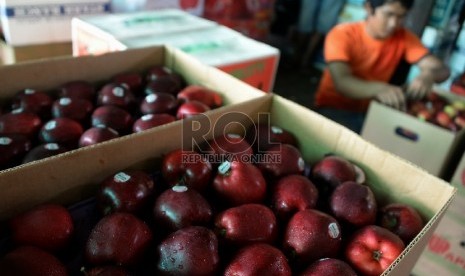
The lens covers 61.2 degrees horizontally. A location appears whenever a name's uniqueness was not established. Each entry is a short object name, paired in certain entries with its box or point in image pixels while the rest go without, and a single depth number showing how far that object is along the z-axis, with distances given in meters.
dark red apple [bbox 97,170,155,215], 0.78
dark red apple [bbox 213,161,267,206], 0.84
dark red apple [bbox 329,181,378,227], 0.84
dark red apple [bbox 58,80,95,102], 1.19
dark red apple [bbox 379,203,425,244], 0.83
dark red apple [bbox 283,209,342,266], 0.75
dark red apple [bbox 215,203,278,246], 0.74
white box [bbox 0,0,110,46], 1.60
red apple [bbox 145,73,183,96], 1.27
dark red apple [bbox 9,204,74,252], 0.68
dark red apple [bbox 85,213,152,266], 0.67
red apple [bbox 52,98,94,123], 1.08
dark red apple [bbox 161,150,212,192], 0.86
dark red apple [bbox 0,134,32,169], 0.90
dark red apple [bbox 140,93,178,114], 1.14
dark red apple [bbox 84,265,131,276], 0.62
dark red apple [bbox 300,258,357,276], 0.68
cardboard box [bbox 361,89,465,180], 1.64
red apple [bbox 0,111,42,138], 0.98
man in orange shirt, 1.96
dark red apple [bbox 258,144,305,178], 0.96
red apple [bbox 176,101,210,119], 1.11
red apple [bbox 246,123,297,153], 1.06
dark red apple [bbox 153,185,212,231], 0.75
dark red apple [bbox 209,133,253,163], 0.95
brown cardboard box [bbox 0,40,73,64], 1.68
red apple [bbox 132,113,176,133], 1.03
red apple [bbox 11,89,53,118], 1.10
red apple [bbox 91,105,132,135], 1.06
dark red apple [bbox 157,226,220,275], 0.66
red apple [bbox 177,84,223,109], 1.21
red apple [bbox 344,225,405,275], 0.74
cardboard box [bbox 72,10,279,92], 1.53
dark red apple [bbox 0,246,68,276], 0.60
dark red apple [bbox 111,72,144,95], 1.30
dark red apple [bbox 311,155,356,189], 0.93
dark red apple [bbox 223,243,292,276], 0.66
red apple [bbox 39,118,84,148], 0.97
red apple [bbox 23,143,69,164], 0.88
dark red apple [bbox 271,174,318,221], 0.85
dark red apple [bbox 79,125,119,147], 0.95
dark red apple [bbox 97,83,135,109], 1.17
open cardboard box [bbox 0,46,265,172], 1.17
